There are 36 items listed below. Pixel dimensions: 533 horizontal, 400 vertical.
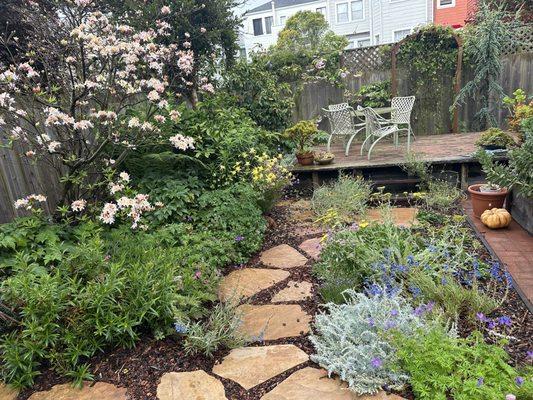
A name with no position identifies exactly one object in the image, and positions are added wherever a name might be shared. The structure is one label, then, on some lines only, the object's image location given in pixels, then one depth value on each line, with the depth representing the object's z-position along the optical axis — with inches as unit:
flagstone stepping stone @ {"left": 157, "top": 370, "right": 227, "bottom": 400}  68.2
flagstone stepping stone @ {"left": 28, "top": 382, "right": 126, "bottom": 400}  69.1
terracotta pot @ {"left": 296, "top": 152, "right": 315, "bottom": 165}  204.1
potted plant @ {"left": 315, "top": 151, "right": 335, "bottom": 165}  203.0
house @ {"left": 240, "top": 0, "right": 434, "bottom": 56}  689.0
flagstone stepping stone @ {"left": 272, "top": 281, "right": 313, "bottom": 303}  101.3
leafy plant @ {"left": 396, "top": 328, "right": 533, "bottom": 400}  56.0
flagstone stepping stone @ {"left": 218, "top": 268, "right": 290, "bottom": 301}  105.7
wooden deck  196.5
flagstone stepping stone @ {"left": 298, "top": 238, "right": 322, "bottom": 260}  126.0
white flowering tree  106.6
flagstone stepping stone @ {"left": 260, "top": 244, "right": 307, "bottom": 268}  122.3
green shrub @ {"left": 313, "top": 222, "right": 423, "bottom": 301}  96.9
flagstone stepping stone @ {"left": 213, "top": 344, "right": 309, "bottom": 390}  72.8
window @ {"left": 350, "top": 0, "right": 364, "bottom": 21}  753.0
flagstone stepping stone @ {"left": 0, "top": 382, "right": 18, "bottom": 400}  70.9
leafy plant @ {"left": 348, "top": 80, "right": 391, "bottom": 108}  309.1
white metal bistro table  254.3
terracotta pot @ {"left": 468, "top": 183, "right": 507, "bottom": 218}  140.1
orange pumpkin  132.1
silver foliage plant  65.9
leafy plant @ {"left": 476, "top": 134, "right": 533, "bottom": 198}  119.4
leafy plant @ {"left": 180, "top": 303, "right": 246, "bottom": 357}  77.7
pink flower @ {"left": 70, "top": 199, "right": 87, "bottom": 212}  95.7
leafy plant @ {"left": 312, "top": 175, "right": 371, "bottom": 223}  157.8
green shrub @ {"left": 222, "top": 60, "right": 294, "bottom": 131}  207.8
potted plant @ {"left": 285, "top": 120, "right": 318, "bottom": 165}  197.9
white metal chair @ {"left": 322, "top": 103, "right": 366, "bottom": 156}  224.5
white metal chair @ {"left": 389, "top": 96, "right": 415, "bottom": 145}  233.6
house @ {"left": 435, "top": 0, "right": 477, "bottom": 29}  672.4
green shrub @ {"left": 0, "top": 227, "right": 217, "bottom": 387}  73.3
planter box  127.0
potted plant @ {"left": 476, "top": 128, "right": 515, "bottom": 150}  184.5
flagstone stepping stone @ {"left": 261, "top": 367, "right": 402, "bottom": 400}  65.6
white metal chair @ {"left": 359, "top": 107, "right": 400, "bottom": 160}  209.0
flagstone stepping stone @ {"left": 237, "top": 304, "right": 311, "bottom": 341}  86.4
